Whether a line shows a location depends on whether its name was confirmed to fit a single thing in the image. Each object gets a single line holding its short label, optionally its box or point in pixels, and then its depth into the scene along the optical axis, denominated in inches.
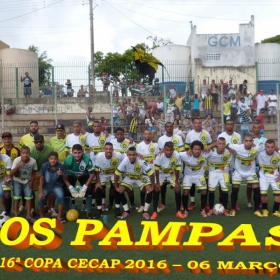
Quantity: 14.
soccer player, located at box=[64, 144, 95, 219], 338.0
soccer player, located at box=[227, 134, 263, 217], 354.6
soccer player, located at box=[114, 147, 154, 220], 346.0
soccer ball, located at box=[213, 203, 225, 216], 348.5
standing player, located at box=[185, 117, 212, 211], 399.4
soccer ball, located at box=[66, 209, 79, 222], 332.8
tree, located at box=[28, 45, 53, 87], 851.7
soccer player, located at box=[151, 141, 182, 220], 348.2
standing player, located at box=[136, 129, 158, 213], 389.9
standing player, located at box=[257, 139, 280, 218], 344.2
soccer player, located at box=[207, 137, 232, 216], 355.9
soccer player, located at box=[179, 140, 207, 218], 353.7
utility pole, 1041.8
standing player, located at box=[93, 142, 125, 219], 353.1
